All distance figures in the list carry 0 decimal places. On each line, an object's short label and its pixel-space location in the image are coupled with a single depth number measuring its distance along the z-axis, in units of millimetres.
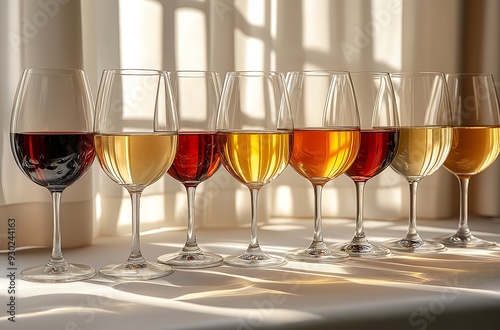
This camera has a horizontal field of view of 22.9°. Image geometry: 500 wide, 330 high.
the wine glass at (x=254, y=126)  1321
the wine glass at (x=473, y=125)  1500
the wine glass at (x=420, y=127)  1457
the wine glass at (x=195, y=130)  1367
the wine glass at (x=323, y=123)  1366
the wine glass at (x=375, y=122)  1423
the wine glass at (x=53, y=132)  1269
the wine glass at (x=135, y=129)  1273
